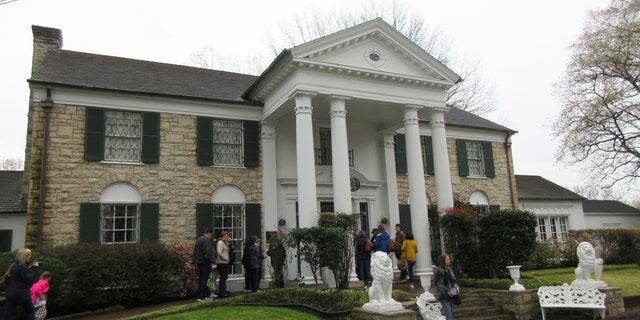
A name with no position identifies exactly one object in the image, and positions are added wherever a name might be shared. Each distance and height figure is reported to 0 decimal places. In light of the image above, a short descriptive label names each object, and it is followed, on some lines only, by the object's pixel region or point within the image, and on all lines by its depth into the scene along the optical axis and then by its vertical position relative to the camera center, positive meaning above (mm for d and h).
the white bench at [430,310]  8906 -1467
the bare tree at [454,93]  30109 +9246
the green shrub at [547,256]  18453 -1133
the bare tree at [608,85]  21219 +6640
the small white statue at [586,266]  11055 -946
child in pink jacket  8266 -773
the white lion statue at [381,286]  8492 -937
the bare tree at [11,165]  46612 +8736
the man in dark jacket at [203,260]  10516 -379
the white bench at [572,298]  9961 -1543
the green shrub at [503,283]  11445 -1343
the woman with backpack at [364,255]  12375 -496
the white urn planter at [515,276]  10794 -1085
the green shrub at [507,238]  12523 -235
